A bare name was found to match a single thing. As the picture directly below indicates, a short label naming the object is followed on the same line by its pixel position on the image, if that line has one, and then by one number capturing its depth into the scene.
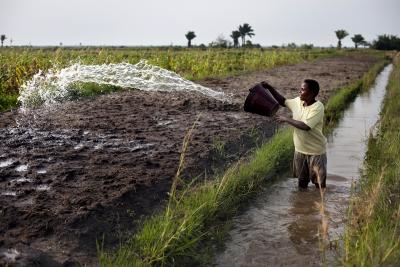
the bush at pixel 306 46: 68.92
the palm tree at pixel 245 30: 86.75
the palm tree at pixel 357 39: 84.88
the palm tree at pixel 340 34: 79.77
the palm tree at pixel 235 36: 87.75
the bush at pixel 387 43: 68.88
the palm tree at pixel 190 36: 85.61
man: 4.75
